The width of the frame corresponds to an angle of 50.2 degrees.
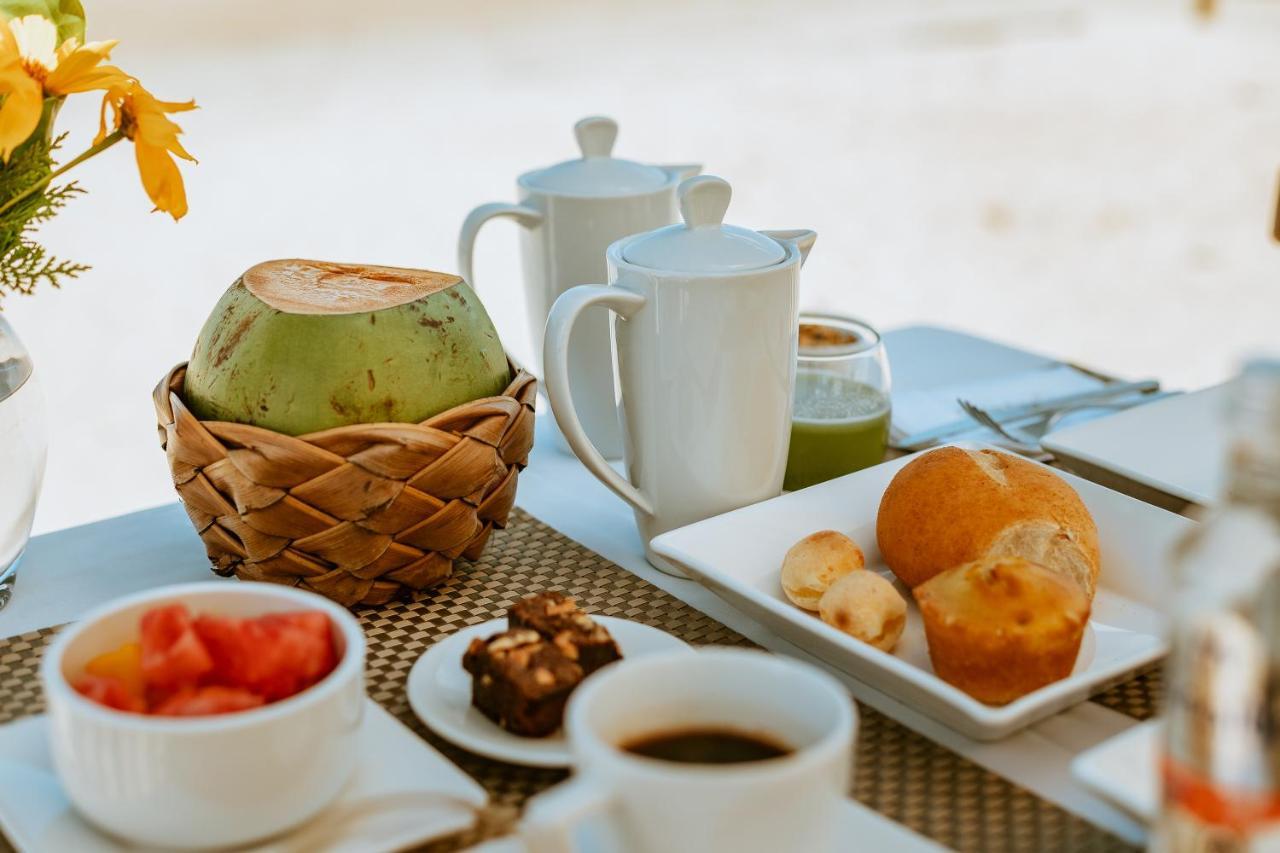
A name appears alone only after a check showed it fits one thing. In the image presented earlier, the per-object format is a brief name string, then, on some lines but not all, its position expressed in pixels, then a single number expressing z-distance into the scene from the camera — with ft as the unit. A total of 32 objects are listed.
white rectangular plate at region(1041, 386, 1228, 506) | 3.26
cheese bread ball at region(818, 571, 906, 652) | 2.51
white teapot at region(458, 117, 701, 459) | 3.57
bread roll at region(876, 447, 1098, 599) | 2.72
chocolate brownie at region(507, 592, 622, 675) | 2.32
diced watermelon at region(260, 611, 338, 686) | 2.03
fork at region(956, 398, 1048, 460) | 3.64
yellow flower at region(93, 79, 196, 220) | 2.66
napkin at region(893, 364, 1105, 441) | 3.83
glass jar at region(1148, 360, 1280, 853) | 1.53
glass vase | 2.76
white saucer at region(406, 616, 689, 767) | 2.20
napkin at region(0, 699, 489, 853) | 1.99
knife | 3.73
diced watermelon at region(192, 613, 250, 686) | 2.01
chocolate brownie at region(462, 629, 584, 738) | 2.22
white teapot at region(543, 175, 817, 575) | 2.86
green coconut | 2.72
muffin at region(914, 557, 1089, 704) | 2.34
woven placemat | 2.11
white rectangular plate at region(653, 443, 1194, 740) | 2.31
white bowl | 1.86
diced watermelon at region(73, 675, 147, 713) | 1.95
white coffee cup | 1.62
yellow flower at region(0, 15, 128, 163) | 2.45
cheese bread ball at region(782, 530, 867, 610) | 2.69
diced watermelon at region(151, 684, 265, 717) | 1.92
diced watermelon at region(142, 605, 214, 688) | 1.99
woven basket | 2.66
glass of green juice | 3.37
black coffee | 1.85
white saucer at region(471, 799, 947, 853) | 1.98
